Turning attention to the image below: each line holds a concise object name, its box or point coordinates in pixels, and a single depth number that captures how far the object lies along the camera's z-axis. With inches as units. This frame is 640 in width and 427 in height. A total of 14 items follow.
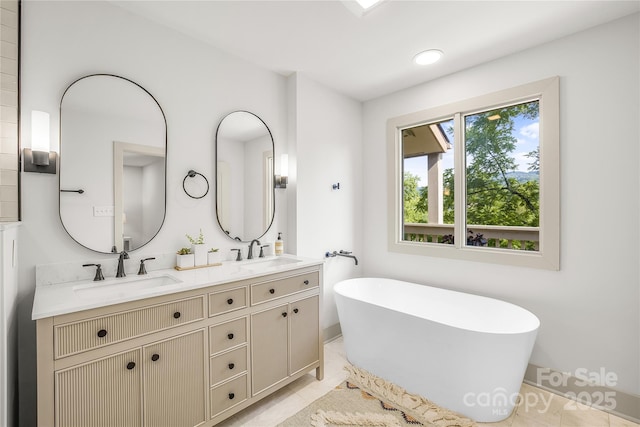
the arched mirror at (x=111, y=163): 66.6
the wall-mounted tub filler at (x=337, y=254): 120.0
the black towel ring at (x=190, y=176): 84.7
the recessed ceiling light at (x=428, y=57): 93.0
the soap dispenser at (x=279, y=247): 102.2
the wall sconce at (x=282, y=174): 107.3
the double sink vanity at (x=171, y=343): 49.1
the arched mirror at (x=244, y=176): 93.2
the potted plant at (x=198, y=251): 82.1
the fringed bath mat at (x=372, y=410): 72.6
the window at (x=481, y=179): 89.5
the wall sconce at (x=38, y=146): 60.1
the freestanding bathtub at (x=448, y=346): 71.2
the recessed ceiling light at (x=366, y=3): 70.7
